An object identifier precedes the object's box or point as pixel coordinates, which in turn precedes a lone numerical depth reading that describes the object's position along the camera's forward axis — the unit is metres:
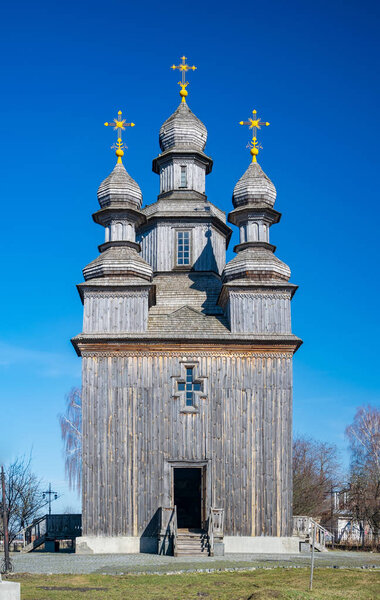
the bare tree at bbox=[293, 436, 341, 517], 43.22
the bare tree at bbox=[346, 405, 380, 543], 36.50
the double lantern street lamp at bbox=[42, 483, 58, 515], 40.12
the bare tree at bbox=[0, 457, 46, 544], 35.16
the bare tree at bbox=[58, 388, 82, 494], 44.91
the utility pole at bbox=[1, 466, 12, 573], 19.47
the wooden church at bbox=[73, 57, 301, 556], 27.02
